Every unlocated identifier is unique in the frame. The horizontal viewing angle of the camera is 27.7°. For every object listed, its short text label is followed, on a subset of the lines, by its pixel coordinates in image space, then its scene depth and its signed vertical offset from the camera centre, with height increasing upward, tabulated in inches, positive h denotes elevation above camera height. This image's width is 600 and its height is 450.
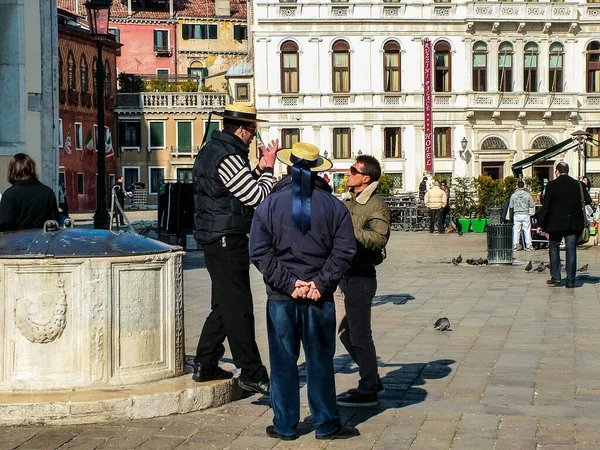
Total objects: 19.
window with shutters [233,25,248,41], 3184.1 +481.6
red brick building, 2422.5 +221.1
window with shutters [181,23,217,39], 3159.5 +482.7
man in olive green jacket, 316.5 -18.2
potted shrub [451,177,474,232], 1401.3 +10.4
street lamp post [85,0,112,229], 852.6 +104.1
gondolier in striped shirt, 311.3 -6.9
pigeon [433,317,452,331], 473.7 -42.9
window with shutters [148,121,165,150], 2748.5 +177.6
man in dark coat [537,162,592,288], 663.1 -1.6
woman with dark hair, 377.7 +5.5
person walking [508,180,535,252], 1037.8 +0.5
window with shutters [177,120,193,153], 2751.0 +179.7
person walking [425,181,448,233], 1391.5 +11.9
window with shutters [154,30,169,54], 3129.9 +455.1
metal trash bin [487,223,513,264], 853.2 -21.4
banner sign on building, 2167.8 +195.2
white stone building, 2209.6 +252.1
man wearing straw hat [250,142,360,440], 268.8 -14.8
